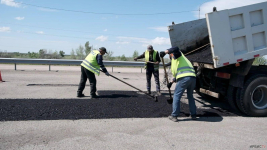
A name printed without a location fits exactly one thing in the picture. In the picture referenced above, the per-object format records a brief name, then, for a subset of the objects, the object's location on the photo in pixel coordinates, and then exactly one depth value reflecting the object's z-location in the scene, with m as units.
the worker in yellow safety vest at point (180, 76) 4.61
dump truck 4.55
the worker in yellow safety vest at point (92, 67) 6.42
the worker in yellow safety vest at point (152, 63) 7.22
